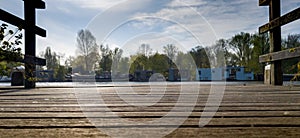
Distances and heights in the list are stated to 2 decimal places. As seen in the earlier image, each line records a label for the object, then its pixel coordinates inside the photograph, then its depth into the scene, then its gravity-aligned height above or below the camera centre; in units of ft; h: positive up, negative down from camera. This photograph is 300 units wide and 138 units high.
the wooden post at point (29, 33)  20.03 +2.71
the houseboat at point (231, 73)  109.77 -0.65
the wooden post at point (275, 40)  21.08 +2.37
